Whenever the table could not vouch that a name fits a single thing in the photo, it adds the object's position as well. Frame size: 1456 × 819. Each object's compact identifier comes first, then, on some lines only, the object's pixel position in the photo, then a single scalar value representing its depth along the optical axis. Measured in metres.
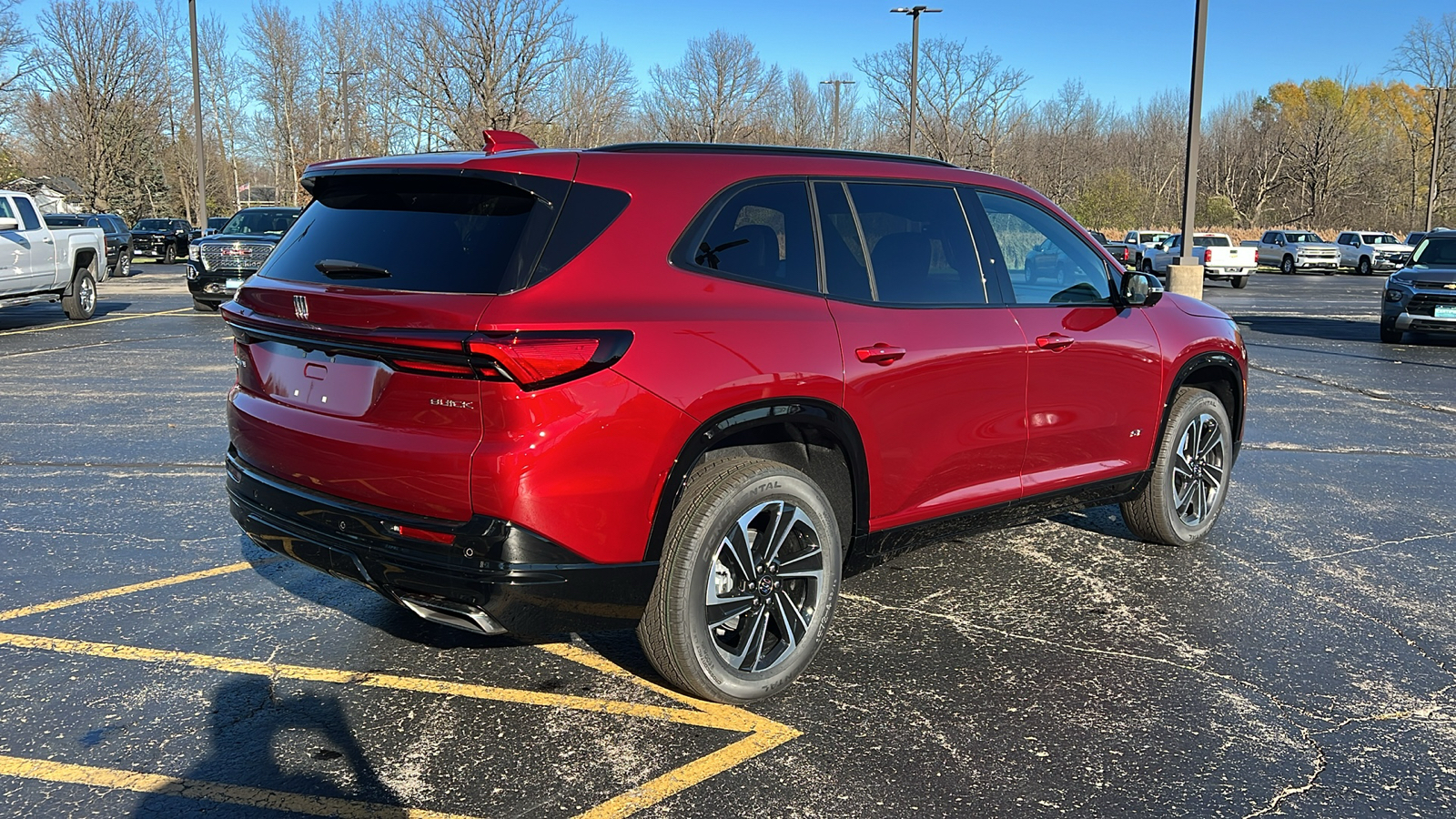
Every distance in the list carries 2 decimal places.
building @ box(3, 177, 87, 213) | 63.41
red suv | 3.23
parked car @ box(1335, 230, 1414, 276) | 43.84
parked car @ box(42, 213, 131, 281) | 30.65
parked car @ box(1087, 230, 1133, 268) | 34.92
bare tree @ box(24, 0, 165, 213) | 59.34
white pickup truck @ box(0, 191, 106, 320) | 16.58
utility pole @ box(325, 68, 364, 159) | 59.22
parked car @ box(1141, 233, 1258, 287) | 34.47
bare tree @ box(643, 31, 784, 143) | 55.84
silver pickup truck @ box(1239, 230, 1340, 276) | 44.12
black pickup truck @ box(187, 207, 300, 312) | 18.69
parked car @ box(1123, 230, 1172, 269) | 39.75
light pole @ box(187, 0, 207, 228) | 35.03
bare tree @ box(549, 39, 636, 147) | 53.84
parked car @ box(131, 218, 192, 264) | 42.06
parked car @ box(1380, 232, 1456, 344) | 16.83
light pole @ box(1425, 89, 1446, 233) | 49.39
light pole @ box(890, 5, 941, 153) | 31.25
